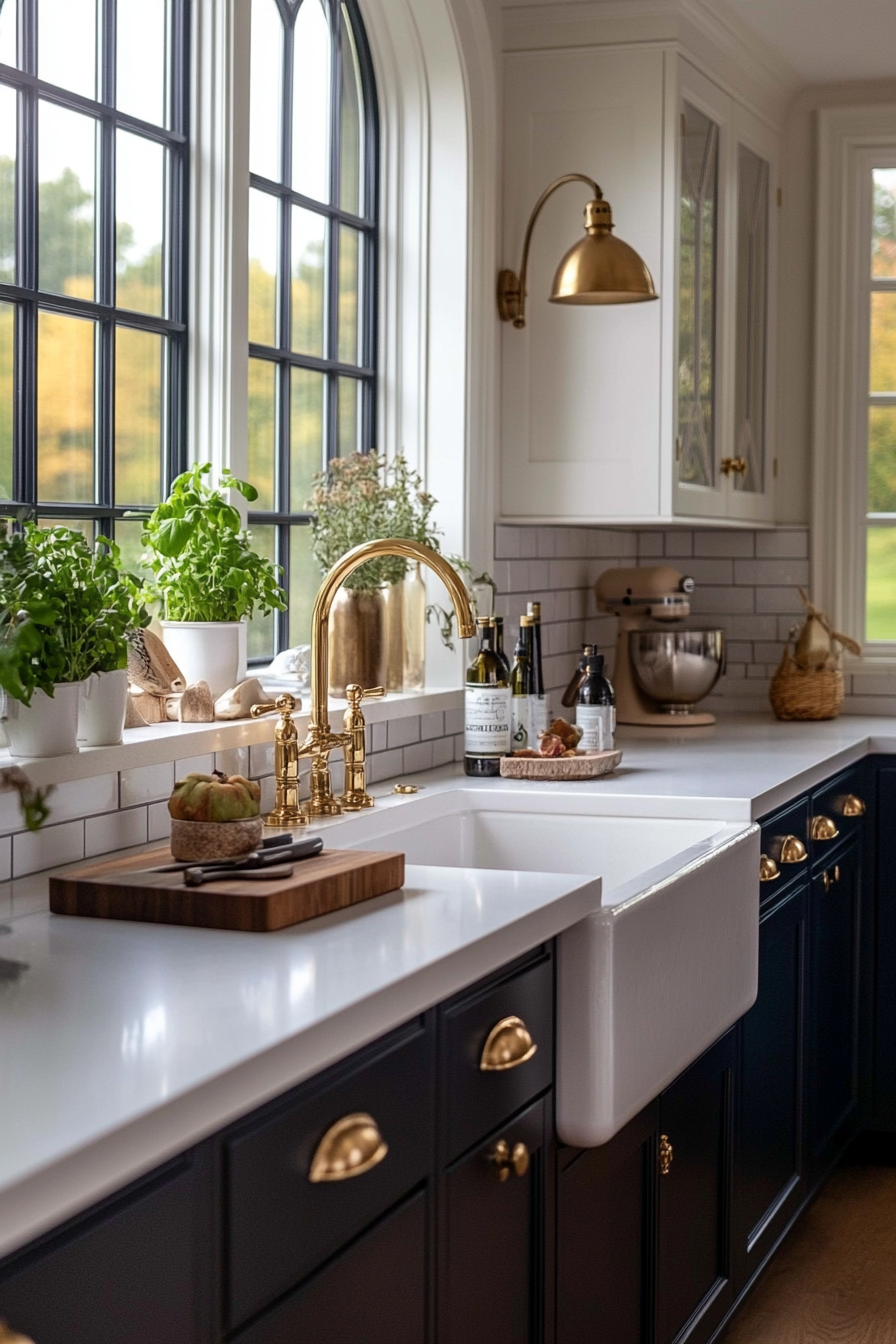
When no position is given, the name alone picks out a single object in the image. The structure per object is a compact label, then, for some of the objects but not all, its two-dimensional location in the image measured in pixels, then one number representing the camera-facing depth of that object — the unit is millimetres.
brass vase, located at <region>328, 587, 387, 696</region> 3021
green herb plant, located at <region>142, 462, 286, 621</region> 2518
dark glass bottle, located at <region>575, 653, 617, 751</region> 3158
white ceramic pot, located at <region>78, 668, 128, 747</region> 2121
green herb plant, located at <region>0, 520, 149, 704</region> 1906
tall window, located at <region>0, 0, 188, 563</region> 2352
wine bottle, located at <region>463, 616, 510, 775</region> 3045
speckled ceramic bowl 1902
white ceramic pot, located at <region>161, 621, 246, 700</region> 2566
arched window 3043
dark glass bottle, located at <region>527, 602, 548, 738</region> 3146
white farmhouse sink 1919
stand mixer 3939
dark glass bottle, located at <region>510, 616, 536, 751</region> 3146
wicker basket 4160
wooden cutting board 1696
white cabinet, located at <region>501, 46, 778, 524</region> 3557
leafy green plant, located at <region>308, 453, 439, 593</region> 3047
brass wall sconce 3080
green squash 1913
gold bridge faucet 2418
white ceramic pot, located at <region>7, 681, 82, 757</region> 1997
